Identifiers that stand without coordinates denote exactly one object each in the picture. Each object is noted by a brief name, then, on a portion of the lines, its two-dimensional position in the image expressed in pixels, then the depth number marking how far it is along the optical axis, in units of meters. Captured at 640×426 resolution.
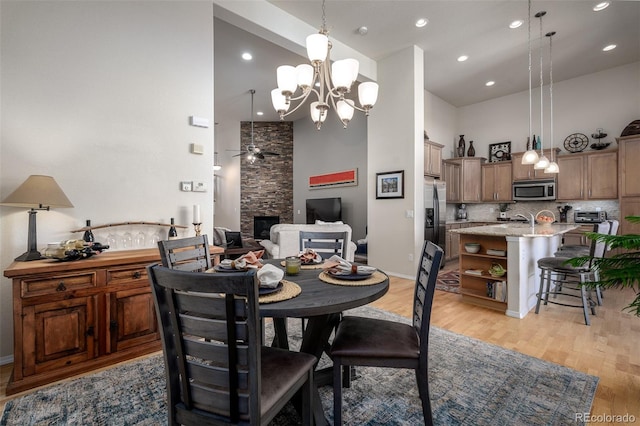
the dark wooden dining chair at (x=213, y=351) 0.89
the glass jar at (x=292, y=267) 1.75
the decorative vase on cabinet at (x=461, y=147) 6.80
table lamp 1.96
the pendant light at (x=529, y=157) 3.73
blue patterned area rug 1.58
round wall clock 5.51
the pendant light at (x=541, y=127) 3.80
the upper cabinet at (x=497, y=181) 6.22
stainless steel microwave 5.60
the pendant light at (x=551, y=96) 4.05
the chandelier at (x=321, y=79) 2.32
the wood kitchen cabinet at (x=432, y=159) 5.40
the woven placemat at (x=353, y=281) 1.55
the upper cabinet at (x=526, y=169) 5.65
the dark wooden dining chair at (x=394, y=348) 1.40
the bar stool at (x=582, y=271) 2.89
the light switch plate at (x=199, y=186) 3.03
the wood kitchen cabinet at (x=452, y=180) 6.31
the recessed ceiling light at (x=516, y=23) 3.93
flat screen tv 7.46
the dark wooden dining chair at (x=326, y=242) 2.50
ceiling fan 7.16
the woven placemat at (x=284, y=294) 1.25
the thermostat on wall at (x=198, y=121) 3.00
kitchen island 3.05
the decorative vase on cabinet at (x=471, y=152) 6.68
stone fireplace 8.65
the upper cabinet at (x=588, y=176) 5.00
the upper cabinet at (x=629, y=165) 4.64
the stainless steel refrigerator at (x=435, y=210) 4.91
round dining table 1.19
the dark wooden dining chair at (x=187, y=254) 1.70
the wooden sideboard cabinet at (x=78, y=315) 1.82
